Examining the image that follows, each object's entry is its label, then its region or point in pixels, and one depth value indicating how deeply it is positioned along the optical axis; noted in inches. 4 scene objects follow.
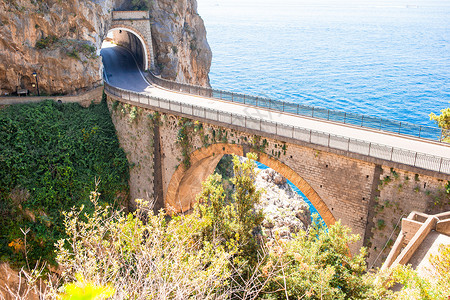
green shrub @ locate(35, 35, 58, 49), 1200.8
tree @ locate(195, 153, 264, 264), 679.7
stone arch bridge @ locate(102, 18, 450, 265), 694.5
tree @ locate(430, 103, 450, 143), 903.7
